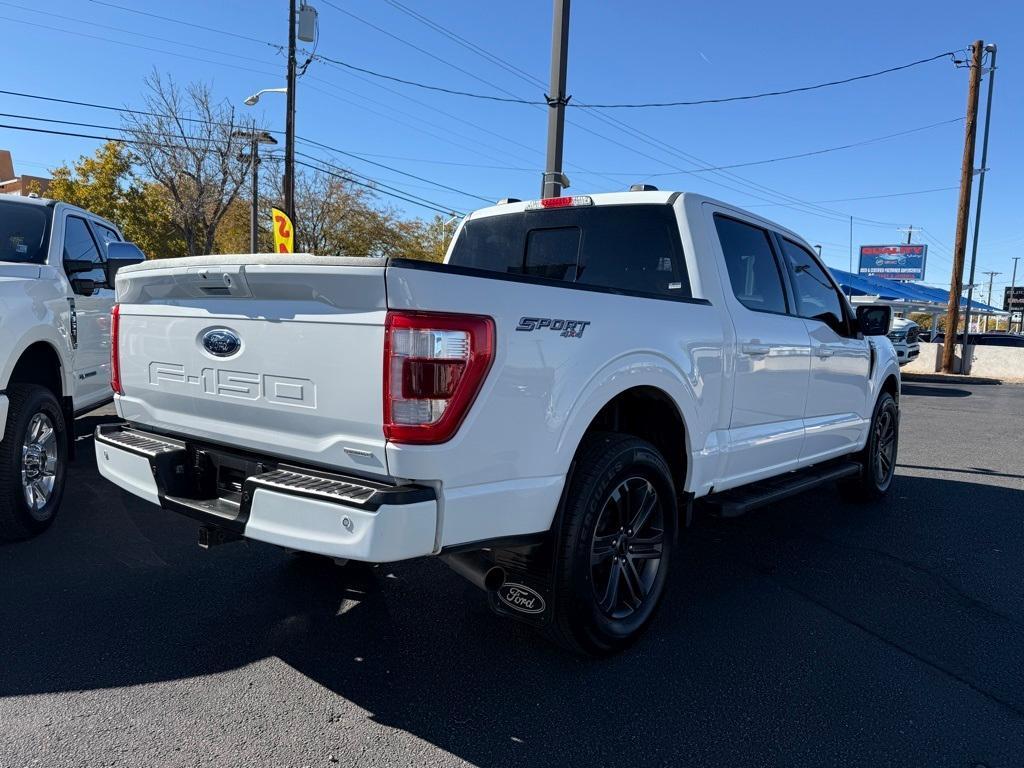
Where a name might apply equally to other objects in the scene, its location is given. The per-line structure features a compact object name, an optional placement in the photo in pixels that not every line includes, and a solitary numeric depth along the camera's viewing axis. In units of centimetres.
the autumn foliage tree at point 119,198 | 3312
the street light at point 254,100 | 2167
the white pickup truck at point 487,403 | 238
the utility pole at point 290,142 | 2053
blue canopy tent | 2964
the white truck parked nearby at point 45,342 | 418
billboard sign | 5466
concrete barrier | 2089
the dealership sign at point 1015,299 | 5276
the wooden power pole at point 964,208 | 2077
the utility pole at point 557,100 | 834
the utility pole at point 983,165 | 2133
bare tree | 2825
